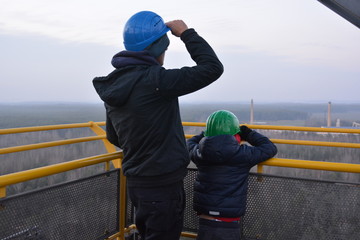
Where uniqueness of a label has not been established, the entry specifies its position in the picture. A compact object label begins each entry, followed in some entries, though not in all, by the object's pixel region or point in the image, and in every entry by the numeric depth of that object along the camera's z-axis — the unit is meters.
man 2.09
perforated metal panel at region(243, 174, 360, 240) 2.62
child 2.61
